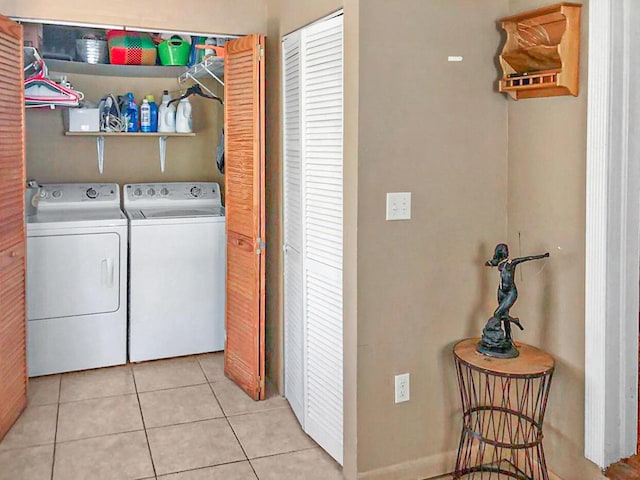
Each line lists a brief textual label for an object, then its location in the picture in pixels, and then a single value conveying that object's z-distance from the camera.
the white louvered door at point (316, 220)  2.63
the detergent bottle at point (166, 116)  4.41
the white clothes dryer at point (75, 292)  3.69
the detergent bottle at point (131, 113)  4.34
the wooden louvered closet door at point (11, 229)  2.97
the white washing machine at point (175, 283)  3.93
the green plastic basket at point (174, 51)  4.24
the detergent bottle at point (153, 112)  4.39
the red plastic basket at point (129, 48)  4.13
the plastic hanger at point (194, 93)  4.28
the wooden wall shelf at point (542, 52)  2.23
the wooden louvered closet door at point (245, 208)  3.25
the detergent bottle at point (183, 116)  4.43
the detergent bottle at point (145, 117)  4.36
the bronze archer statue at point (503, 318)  2.39
